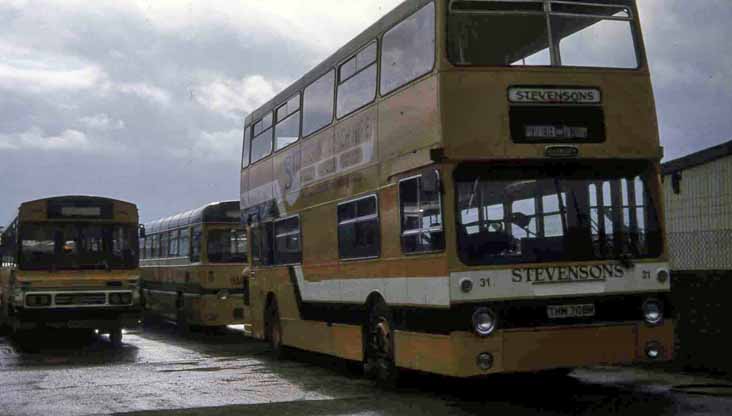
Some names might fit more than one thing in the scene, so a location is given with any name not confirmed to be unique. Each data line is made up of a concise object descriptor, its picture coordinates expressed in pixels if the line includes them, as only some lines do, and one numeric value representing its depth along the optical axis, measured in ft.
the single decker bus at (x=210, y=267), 84.12
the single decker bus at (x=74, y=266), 73.05
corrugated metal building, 47.62
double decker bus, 37.37
